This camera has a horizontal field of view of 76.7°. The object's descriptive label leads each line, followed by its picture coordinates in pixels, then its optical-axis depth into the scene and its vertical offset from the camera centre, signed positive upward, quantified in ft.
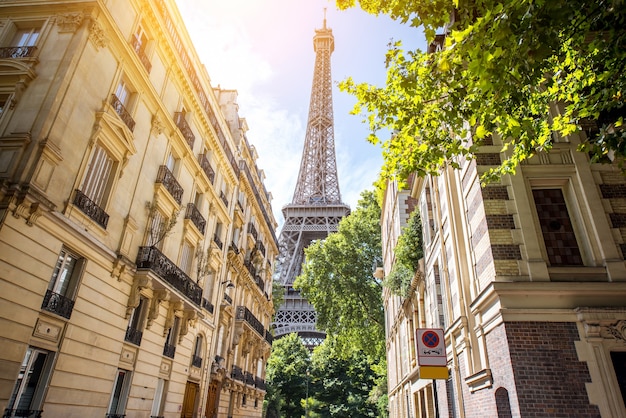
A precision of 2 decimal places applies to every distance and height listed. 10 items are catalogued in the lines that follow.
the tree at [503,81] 20.20 +18.64
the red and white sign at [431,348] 21.44 +3.31
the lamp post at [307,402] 145.77 +2.46
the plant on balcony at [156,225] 50.34 +21.19
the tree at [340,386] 147.02 +8.84
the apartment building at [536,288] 23.79 +8.04
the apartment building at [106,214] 32.14 +18.15
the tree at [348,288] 96.68 +27.36
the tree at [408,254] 53.57 +19.73
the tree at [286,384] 157.38 +9.34
